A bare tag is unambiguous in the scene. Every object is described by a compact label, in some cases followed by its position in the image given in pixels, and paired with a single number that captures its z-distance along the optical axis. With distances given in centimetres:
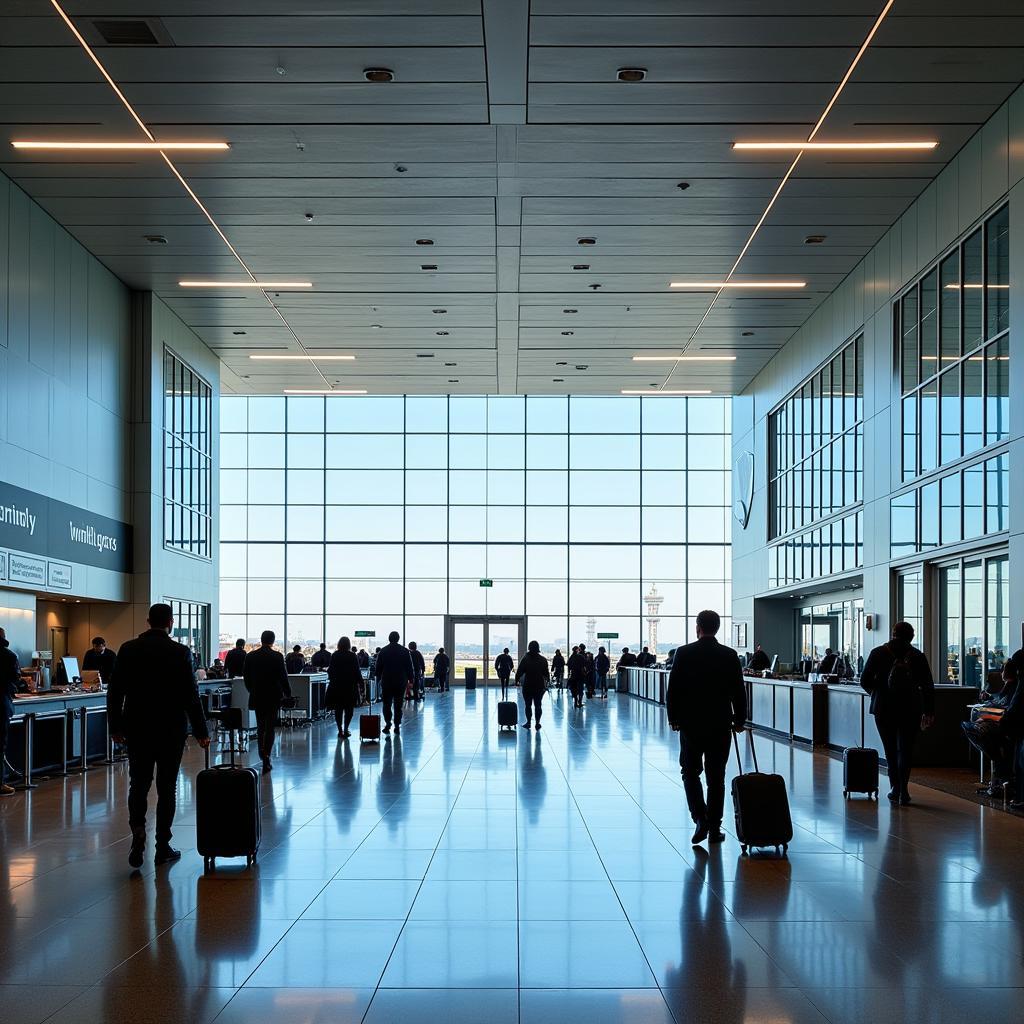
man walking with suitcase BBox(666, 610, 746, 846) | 870
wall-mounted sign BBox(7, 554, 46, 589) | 1694
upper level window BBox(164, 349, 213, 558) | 2470
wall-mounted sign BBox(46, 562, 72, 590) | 1844
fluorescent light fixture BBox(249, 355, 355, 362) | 2953
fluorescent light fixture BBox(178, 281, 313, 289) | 2262
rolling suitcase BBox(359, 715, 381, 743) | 1803
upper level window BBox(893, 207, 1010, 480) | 1512
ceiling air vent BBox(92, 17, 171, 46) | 1235
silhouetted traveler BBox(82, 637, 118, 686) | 1859
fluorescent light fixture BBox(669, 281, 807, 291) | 2253
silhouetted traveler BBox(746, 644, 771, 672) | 2673
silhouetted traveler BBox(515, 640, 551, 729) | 2105
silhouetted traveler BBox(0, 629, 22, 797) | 1195
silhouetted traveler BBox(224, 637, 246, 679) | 2378
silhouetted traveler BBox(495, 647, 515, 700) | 3366
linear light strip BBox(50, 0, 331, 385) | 1231
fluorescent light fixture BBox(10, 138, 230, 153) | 1569
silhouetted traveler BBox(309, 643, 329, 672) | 2954
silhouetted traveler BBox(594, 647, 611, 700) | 3669
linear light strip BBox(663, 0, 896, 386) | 1236
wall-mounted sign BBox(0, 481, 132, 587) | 1695
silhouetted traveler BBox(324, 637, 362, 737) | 1838
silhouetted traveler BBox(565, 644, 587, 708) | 3097
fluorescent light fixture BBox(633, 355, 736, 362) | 2912
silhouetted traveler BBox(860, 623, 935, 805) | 1123
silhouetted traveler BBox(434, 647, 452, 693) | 3859
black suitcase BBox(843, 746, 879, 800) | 1152
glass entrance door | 4022
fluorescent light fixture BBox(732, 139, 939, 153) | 1577
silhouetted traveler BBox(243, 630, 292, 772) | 1345
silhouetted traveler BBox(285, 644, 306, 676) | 2594
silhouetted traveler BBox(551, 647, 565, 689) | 3828
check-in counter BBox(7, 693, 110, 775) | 1329
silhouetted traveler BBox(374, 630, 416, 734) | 1941
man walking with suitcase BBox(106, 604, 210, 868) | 802
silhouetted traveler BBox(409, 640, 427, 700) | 3155
